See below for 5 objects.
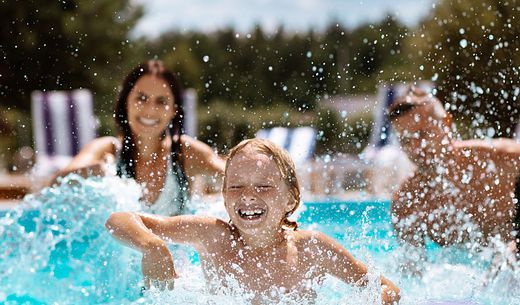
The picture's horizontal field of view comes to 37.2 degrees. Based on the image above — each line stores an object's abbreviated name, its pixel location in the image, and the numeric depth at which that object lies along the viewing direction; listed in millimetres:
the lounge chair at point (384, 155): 7402
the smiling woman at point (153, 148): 4168
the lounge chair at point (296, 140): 7824
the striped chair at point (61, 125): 8508
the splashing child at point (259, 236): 2824
